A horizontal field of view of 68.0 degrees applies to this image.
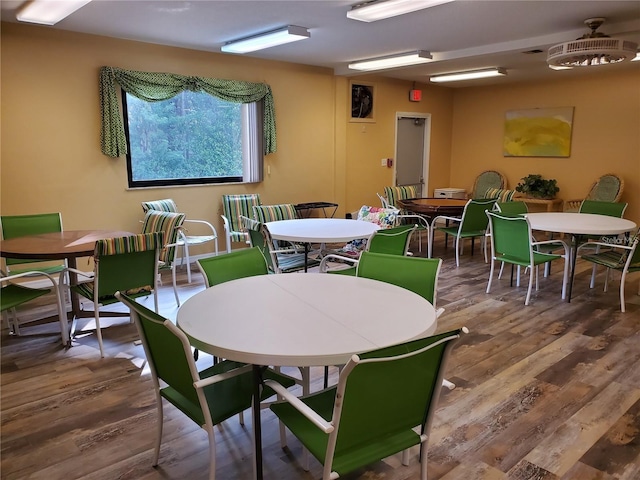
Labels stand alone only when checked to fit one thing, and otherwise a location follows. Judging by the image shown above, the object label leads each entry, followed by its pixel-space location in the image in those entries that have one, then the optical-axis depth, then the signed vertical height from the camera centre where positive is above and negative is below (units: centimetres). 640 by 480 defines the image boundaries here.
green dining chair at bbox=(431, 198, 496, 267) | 557 -71
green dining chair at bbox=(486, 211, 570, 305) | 427 -77
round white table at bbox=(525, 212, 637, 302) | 418 -59
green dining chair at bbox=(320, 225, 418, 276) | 332 -57
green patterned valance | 488 +78
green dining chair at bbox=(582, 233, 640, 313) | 398 -87
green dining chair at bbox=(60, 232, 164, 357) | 303 -73
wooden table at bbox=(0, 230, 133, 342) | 315 -61
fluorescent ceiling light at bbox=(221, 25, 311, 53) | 439 +118
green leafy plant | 775 -42
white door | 816 +20
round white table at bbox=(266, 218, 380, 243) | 364 -57
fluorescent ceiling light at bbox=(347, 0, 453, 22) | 345 +114
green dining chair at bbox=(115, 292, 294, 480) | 159 -82
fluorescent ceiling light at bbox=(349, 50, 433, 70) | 549 +120
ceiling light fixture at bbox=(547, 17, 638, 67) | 364 +85
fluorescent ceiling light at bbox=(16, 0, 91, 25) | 346 +113
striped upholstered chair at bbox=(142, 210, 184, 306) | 393 -61
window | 534 +23
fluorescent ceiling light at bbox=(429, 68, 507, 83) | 667 +124
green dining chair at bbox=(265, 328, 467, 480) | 135 -75
